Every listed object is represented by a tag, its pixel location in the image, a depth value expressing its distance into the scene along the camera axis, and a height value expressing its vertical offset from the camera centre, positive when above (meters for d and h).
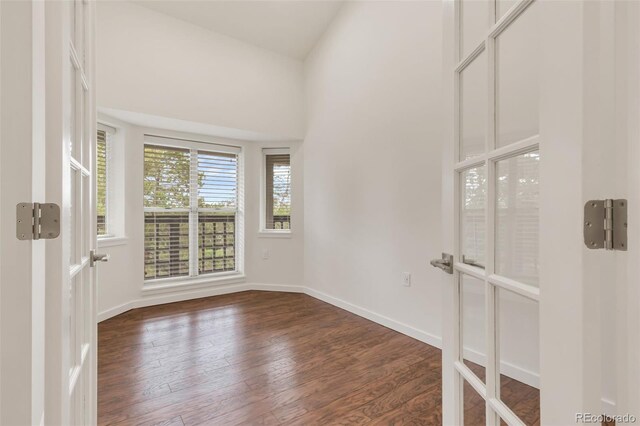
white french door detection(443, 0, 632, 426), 0.51 +0.03
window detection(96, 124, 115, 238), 2.97 +0.34
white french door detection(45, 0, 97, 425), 0.66 -0.02
